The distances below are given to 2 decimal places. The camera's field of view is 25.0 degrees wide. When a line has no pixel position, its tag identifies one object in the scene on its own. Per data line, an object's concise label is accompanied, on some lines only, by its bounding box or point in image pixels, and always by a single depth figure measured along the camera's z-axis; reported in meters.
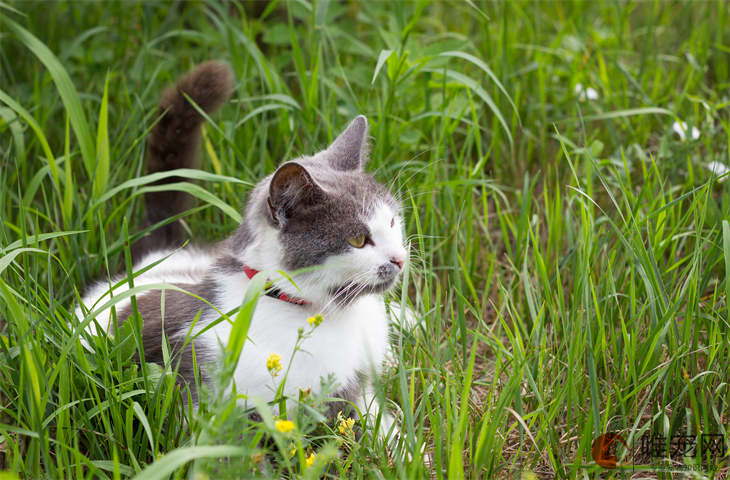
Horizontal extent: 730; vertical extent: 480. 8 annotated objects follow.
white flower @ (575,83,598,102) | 1.42
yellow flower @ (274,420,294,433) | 1.00
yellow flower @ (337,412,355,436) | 1.10
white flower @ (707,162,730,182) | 1.27
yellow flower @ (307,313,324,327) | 1.05
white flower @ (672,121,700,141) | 1.34
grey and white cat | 1.11
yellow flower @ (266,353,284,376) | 1.05
